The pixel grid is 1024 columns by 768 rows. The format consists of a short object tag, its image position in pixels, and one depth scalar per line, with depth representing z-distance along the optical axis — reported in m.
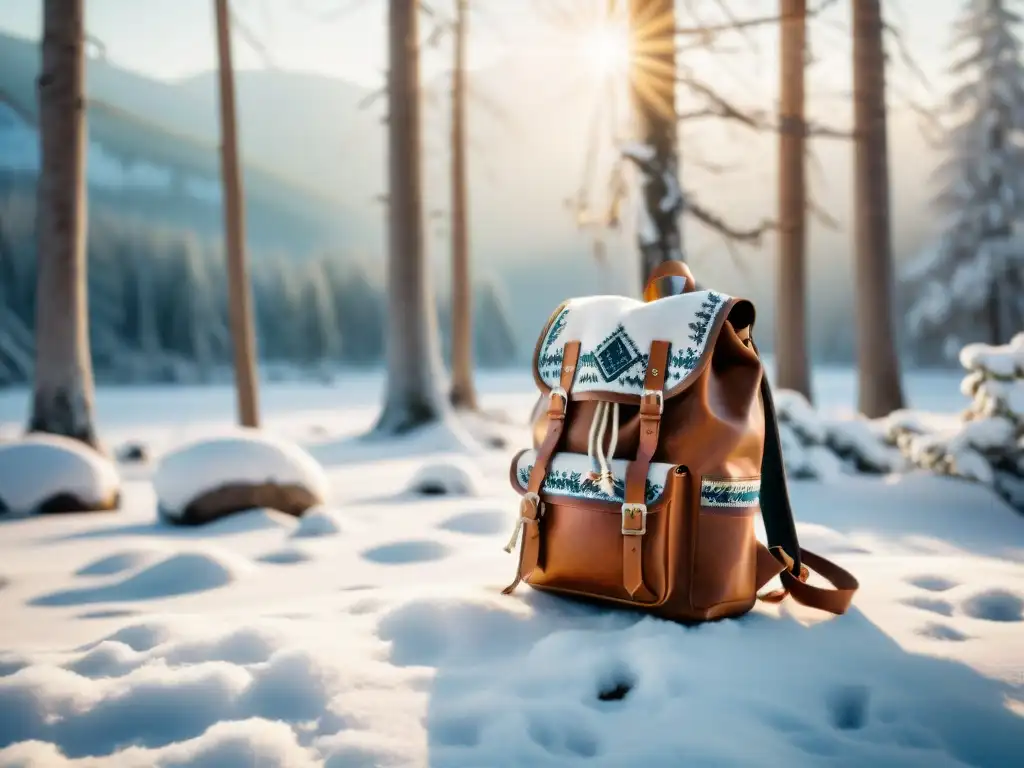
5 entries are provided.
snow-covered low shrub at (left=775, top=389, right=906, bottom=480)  6.44
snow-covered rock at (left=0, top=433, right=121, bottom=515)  5.54
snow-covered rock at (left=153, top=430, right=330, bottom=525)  5.09
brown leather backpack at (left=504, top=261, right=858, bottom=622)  2.27
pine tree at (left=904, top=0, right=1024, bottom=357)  20.00
